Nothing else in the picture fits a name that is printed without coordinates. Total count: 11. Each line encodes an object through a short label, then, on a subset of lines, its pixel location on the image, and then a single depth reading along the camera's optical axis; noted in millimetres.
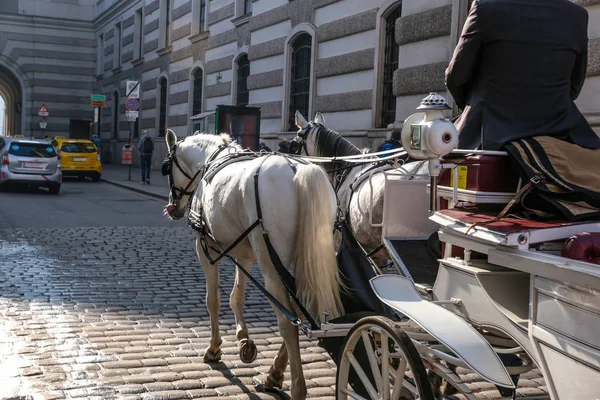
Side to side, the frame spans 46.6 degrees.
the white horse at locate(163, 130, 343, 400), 4297
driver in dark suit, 3689
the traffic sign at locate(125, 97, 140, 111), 25297
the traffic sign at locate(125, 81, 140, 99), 25844
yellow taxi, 25438
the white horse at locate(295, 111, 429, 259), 5625
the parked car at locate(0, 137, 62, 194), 19875
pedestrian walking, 24156
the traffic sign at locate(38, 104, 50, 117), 33406
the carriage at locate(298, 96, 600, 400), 2613
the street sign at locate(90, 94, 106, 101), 31297
